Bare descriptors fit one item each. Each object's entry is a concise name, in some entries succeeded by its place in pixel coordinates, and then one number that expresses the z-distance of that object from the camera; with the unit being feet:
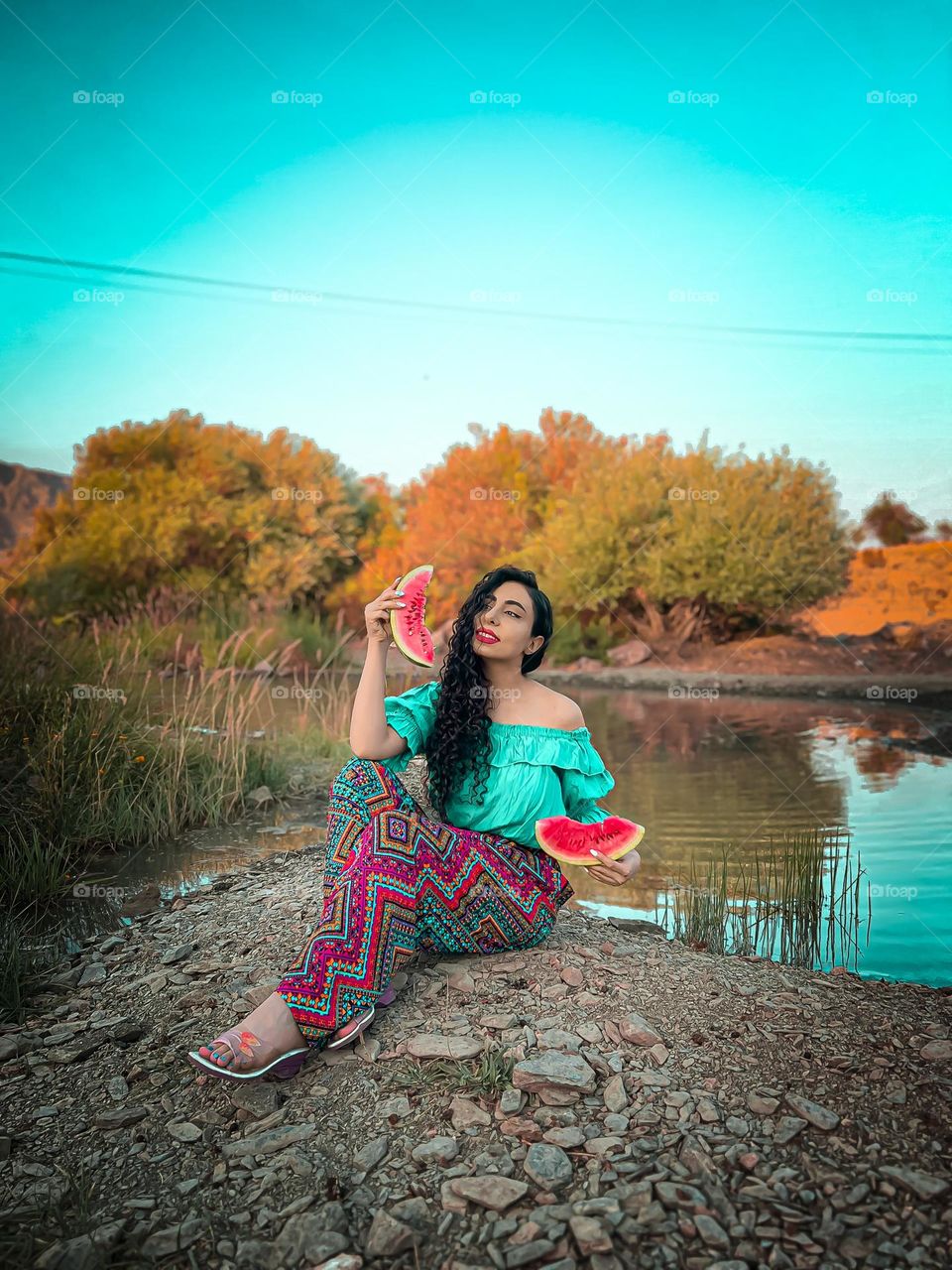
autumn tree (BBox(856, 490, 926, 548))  64.13
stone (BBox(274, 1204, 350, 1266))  6.89
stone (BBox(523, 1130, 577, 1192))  7.45
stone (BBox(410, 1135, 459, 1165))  7.77
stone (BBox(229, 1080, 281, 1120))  8.43
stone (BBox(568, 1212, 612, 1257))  6.73
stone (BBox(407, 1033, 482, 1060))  9.00
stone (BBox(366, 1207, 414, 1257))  6.88
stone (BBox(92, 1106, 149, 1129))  8.50
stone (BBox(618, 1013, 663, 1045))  9.24
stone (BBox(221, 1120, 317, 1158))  7.94
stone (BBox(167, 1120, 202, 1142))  8.20
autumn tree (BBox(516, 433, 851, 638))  56.24
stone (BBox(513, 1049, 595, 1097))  8.52
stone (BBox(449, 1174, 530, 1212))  7.23
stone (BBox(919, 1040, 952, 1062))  8.96
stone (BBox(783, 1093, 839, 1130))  7.88
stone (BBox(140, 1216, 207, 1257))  7.00
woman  8.82
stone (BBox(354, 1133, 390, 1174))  7.75
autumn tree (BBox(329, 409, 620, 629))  66.23
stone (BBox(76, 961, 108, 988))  11.79
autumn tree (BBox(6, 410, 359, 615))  64.69
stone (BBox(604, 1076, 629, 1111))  8.30
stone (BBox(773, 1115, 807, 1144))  7.73
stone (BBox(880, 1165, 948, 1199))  7.08
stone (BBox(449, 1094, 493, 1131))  8.14
